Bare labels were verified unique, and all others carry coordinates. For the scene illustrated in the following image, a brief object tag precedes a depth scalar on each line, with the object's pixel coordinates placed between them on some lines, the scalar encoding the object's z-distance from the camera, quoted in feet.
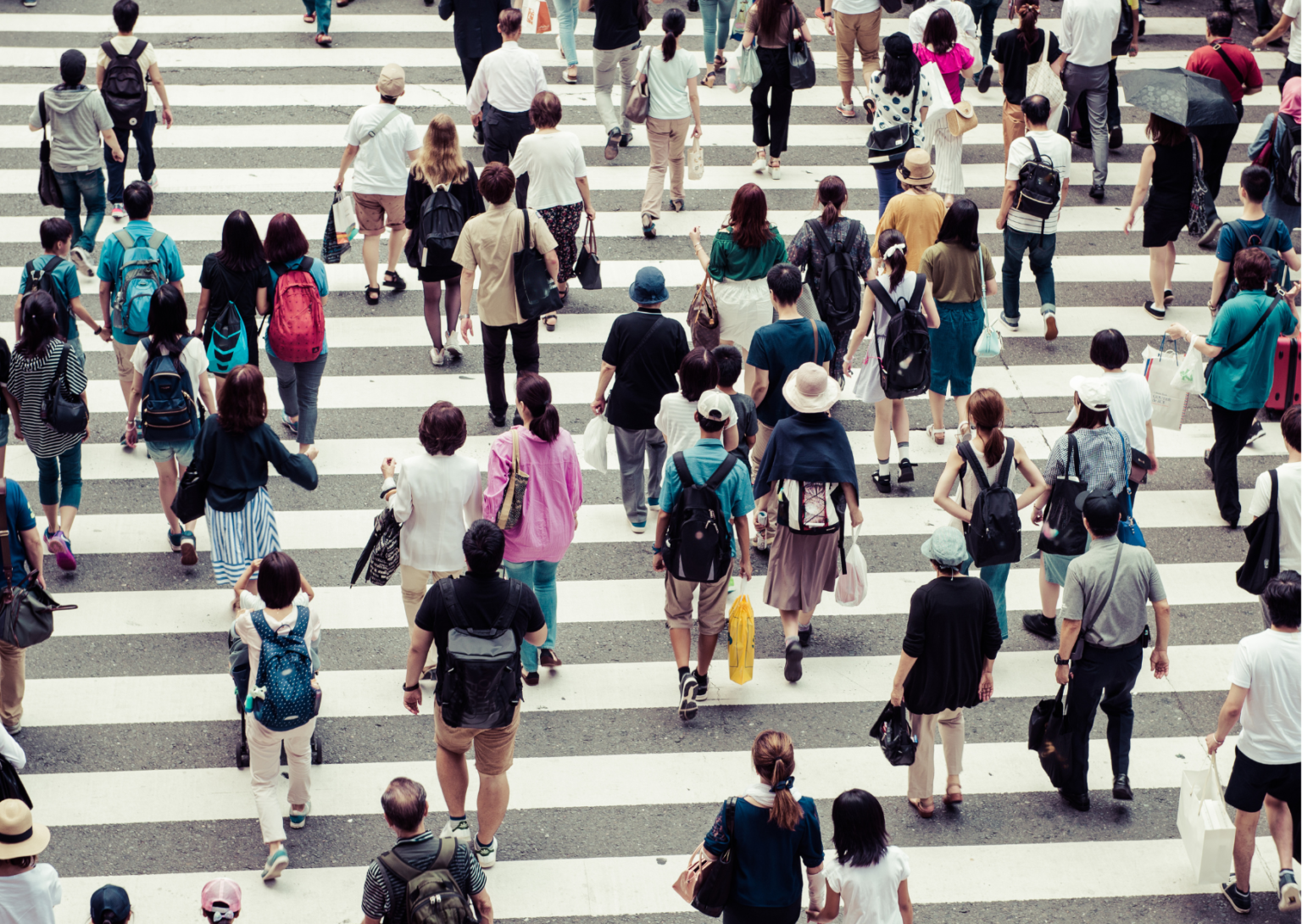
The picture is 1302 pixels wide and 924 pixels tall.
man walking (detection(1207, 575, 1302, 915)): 43.68
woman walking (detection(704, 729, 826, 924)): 37.22
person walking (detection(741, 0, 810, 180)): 84.43
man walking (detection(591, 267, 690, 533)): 58.49
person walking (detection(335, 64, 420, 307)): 72.38
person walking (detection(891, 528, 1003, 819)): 45.01
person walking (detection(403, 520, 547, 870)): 42.83
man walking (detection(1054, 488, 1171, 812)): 46.68
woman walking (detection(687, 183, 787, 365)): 63.41
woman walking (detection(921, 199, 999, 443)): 63.31
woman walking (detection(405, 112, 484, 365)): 67.72
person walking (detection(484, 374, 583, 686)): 50.67
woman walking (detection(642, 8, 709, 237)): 81.00
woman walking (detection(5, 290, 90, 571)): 56.13
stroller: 46.78
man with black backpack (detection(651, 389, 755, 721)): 50.96
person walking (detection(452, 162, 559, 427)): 63.31
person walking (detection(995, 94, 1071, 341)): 72.23
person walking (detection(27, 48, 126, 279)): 75.51
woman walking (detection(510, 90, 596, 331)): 71.46
